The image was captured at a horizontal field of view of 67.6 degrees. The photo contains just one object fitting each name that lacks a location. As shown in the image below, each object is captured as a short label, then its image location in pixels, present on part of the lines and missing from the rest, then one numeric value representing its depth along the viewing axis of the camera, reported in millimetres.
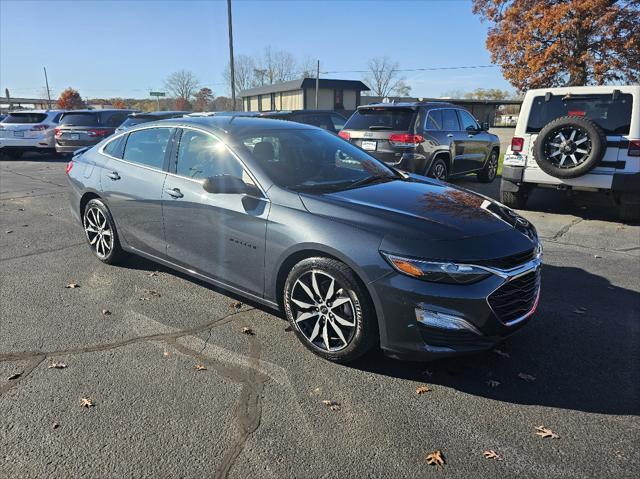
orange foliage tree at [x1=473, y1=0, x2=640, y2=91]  25219
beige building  47272
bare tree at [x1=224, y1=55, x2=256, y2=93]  78119
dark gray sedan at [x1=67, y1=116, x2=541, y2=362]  2904
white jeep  6809
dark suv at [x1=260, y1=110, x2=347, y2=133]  10953
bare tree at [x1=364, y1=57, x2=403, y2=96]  84250
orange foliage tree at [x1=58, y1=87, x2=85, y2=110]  88562
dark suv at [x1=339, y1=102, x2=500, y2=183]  8617
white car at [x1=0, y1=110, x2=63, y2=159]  16391
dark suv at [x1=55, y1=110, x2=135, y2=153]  14844
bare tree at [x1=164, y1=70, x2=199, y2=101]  85562
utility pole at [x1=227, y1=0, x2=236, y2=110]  18203
